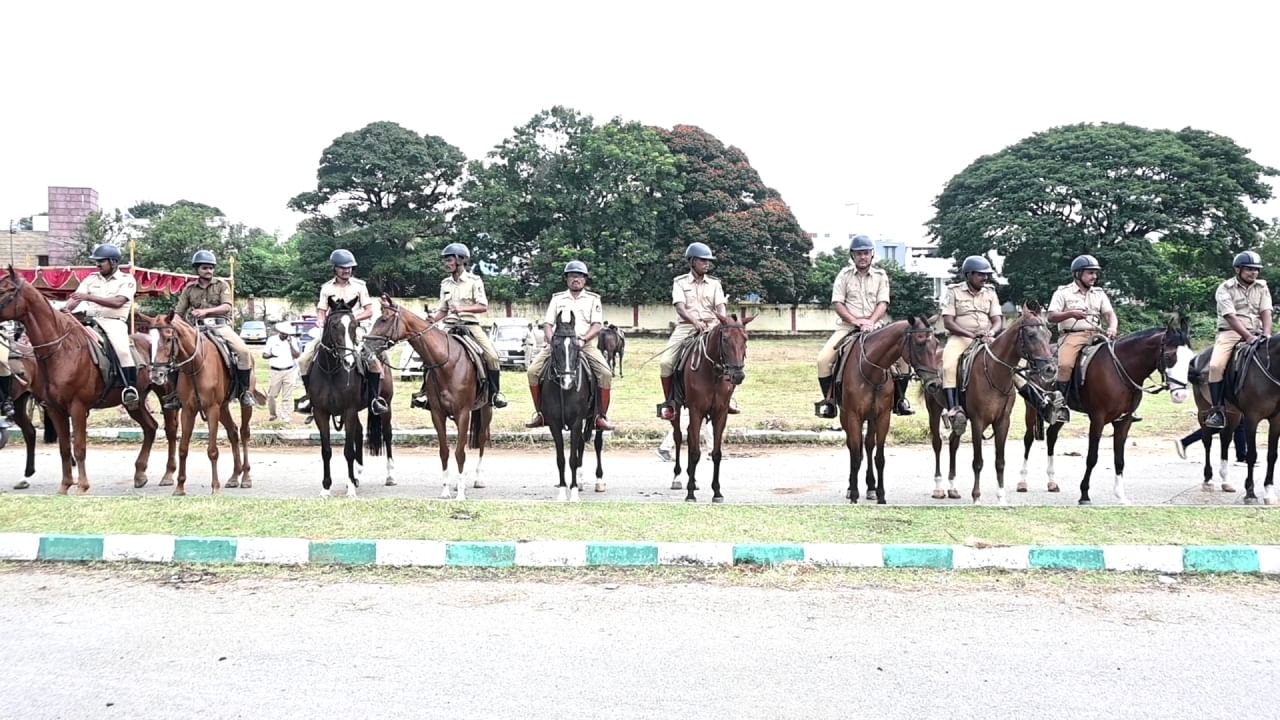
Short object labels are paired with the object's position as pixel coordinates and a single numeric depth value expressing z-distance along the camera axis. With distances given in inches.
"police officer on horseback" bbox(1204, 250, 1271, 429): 395.5
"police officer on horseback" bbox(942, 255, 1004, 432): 394.0
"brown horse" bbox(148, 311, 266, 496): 390.0
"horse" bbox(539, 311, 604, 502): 369.1
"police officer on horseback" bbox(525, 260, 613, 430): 394.3
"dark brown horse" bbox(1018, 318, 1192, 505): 377.4
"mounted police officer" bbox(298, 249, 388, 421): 400.7
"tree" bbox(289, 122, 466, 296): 1819.6
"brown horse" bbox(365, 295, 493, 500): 381.1
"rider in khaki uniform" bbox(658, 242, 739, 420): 405.1
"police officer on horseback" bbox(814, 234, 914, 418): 406.9
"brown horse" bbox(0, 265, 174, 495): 370.0
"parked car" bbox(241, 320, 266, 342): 1662.2
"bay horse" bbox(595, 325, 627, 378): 1000.2
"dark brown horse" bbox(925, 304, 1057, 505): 356.8
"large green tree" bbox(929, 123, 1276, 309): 1619.1
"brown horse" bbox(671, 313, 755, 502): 374.0
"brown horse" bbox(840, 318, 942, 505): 358.3
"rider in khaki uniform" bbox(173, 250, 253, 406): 434.6
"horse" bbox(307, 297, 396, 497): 381.7
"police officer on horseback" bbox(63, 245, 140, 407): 402.3
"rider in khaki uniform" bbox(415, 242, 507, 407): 418.9
